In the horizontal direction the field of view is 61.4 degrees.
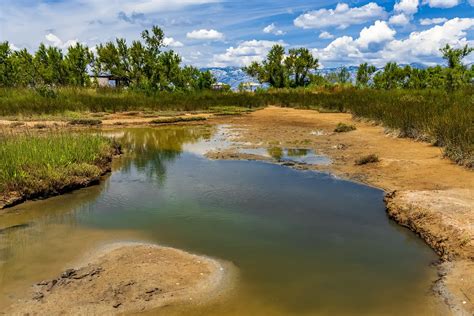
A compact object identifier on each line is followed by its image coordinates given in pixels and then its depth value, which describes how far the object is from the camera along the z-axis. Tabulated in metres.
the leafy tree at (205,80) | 47.88
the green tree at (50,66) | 46.84
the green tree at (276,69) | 55.66
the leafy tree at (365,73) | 57.16
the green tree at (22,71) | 44.31
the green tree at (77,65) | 48.00
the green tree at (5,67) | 42.56
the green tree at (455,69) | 28.32
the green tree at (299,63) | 54.94
